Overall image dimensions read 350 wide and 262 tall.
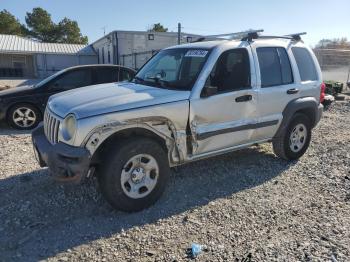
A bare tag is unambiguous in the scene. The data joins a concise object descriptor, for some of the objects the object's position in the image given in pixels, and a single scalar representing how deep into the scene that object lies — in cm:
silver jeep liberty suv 367
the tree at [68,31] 5484
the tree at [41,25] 5462
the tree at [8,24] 5000
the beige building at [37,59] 3553
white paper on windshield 455
